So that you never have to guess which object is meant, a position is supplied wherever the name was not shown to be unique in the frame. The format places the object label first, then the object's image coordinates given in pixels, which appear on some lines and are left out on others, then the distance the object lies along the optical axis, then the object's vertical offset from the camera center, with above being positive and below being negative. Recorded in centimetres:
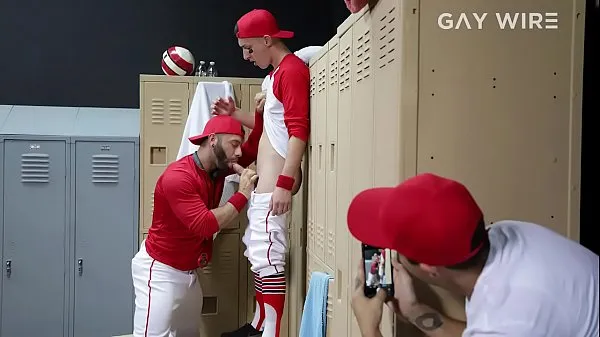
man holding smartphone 121 -19
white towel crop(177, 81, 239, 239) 350 +23
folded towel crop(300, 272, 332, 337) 258 -60
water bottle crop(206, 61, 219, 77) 416 +58
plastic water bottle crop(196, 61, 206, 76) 410 +59
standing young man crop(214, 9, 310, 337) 282 +10
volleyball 386 +59
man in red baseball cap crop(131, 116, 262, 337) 294 -34
